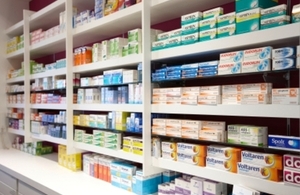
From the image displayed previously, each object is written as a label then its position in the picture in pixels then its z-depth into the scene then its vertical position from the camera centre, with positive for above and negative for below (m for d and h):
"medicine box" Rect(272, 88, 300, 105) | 1.31 -0.01
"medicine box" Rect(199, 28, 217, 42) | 1.66 +0.38
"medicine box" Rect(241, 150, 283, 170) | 1.40 -0.35
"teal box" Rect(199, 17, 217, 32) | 1.66 +0.45
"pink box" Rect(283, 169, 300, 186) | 1.31 -0.41
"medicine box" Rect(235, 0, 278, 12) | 1.48 +0.51
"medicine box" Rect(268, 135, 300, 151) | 1.31 -0.24
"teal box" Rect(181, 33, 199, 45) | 1.75 +0.38
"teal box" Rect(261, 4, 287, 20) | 1.38 +0.44
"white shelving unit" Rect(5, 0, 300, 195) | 1.42 +0.28
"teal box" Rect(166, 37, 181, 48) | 1.85 +0.38
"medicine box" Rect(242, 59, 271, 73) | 1.43 +0.16
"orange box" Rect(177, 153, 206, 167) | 1.74 -0.43
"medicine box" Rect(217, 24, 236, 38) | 1.57 +0.38
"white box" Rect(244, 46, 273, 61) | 1.42 +0.22
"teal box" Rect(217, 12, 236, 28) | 1.58 +0.45
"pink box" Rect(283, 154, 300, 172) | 1.31 -0.34
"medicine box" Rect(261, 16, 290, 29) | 1.37 +0.38
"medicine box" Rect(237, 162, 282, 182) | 1.41 -0.42
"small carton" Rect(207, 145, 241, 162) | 1.58 -0.35
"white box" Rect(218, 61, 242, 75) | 1.54 +0.16
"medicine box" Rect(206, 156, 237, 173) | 1.58 -0.42
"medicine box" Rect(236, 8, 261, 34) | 1.46 +0.41
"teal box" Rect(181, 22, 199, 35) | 1.75 +0.45
